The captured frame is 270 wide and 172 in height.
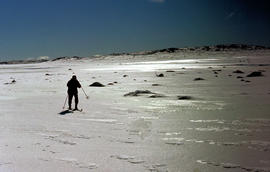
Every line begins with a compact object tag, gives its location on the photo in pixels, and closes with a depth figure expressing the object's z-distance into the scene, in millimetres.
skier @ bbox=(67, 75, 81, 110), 13854
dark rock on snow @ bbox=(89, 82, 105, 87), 23109
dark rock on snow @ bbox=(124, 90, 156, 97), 16622
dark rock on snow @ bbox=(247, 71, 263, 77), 24359
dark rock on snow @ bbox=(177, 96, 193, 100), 14877
